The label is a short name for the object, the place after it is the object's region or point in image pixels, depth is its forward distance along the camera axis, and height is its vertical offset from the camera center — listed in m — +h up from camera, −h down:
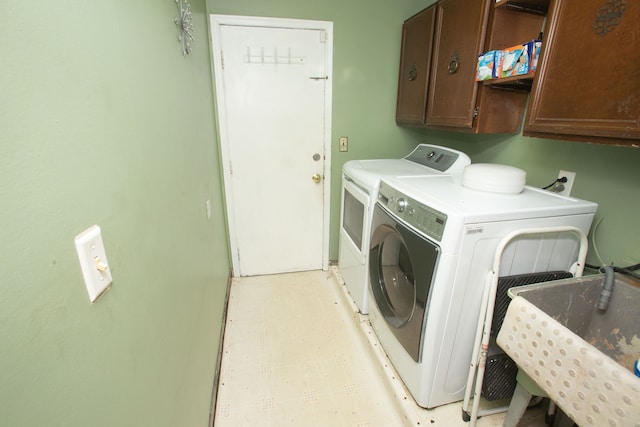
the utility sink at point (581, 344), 0.74 -0.68
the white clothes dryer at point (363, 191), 1.83 -0.45
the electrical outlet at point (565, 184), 1.40 -0.29
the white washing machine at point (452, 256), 1.12 -0.53
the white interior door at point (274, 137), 2.18 -0.14
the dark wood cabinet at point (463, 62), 1.45 +0.35
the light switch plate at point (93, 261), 0.48 -0.24
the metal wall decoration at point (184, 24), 1.24 +0.41
